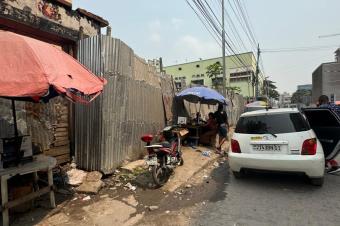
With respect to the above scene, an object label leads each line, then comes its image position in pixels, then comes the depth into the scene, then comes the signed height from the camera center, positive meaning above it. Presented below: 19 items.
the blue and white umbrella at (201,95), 9.72 +0.54
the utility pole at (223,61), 15.49 +2.92
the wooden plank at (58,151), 6.04 -0.97
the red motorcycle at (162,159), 5.86 -1.19
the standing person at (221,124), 10.39 -0.60
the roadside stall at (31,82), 3.27 +0.37
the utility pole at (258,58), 32.67 +6.38
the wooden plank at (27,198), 3.94 -1.40
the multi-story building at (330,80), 36.00 +4.04
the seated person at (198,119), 11.29 -0.44
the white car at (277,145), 5.25 -0.76
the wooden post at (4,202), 3.89 -1.35
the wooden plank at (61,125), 6.26 -0.36
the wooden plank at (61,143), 6.21 -0.79
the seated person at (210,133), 10.74 -0.97
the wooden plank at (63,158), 6.25 -1.18
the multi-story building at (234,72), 47.03 +7.02
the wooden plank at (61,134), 6.23 -0.58
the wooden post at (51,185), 4.64 -1.32
